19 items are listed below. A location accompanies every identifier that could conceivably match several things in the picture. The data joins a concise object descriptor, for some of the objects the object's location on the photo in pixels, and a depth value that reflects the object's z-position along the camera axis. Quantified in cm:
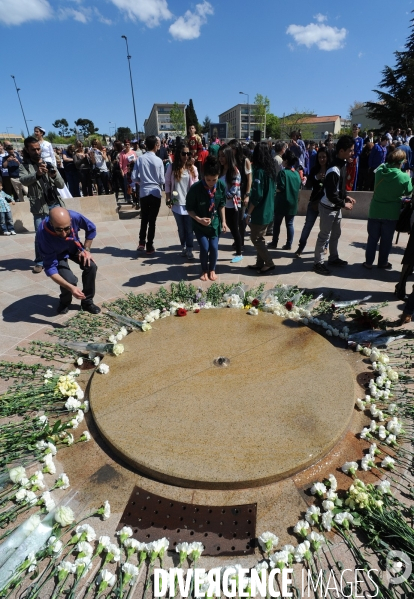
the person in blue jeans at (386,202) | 513
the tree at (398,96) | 2996
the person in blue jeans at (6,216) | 789
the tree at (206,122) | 8481
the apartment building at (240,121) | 10338
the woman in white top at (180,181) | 591
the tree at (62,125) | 10156
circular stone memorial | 232
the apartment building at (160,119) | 10450
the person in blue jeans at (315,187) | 588
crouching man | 400
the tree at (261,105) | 6234
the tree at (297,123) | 6244
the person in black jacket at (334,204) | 503
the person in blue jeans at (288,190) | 619
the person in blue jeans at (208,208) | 471
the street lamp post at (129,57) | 3070
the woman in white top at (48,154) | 691
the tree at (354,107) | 6768
